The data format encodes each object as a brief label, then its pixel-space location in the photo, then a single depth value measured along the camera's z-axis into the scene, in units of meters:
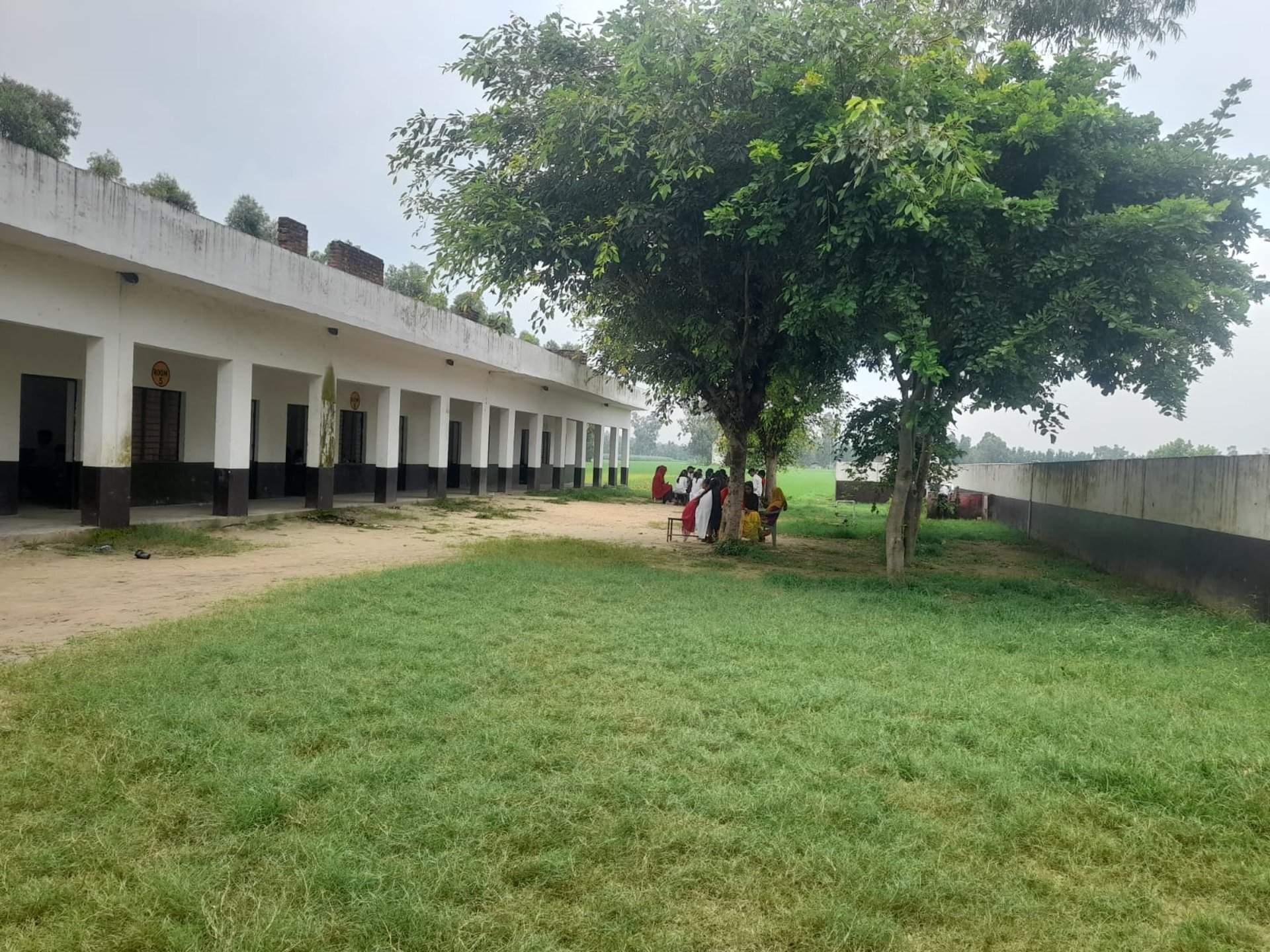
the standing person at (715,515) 14.30
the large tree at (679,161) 8.59
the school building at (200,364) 9.57
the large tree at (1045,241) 8.06
